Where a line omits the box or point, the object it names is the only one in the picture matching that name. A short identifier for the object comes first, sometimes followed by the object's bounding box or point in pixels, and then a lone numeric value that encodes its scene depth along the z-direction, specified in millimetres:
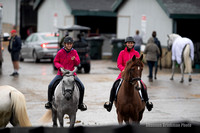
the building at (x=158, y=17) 47500
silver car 51375
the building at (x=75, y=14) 67500
